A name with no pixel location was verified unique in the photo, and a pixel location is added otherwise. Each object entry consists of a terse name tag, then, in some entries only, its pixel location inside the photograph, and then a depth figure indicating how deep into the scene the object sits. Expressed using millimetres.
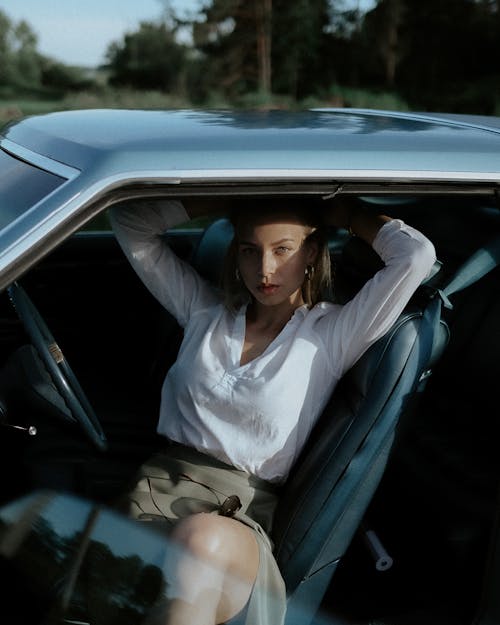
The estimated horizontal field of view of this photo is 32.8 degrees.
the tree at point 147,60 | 32188
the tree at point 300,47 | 29016
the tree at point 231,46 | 28359
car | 1575
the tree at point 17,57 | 33594
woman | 1874
